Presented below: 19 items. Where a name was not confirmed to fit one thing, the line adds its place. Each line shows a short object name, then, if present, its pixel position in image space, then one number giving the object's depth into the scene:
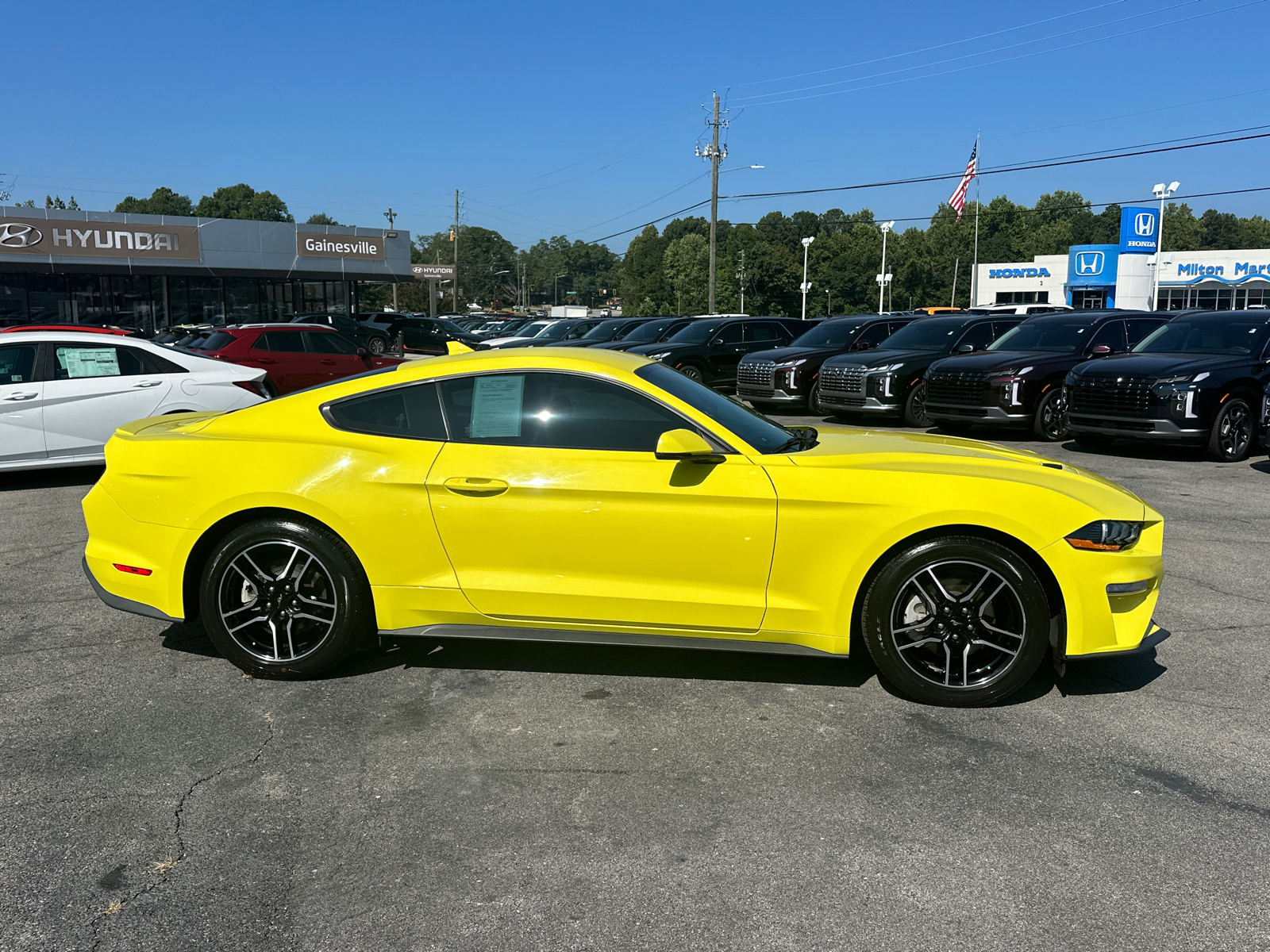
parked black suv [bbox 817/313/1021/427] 15.14
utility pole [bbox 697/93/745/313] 42.47
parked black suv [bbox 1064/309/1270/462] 11.33
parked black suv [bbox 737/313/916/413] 16.83
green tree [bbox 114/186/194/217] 139.75
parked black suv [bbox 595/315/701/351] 23.05
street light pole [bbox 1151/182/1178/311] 51.78
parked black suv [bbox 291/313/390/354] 34.56
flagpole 70.81
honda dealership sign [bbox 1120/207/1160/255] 54.53
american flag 43.94
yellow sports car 4.29
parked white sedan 9.91
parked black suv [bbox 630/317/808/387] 19.00
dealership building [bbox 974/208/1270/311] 55.16
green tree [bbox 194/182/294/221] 147.12
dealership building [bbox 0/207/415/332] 37.31
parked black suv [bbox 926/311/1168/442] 13.38
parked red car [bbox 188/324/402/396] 17.20
